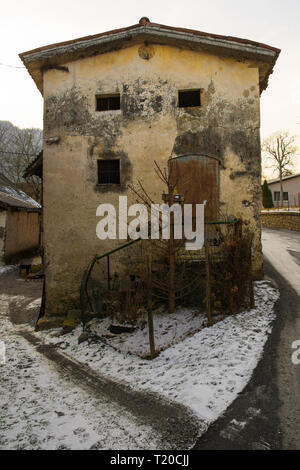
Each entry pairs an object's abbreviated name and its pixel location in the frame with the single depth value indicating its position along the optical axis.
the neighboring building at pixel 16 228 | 17.12
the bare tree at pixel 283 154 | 47.16
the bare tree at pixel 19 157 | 34.66
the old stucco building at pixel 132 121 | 8.45
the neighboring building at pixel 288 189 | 35.62
